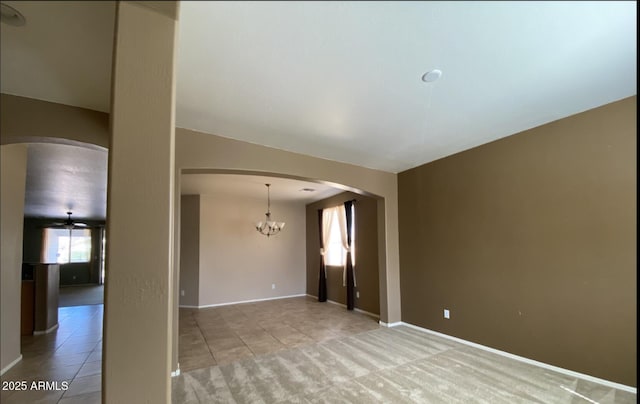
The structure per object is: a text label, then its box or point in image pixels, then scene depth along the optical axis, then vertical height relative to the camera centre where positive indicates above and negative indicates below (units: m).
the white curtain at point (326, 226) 7.18 -0.05
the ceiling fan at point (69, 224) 10.56 +0.11
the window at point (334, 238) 6.76 -0.34
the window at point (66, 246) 11.07 -0.73
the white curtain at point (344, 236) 6.30 -0.28
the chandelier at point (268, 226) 7.00 -0.03
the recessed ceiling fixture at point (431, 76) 2.22 +1.14
